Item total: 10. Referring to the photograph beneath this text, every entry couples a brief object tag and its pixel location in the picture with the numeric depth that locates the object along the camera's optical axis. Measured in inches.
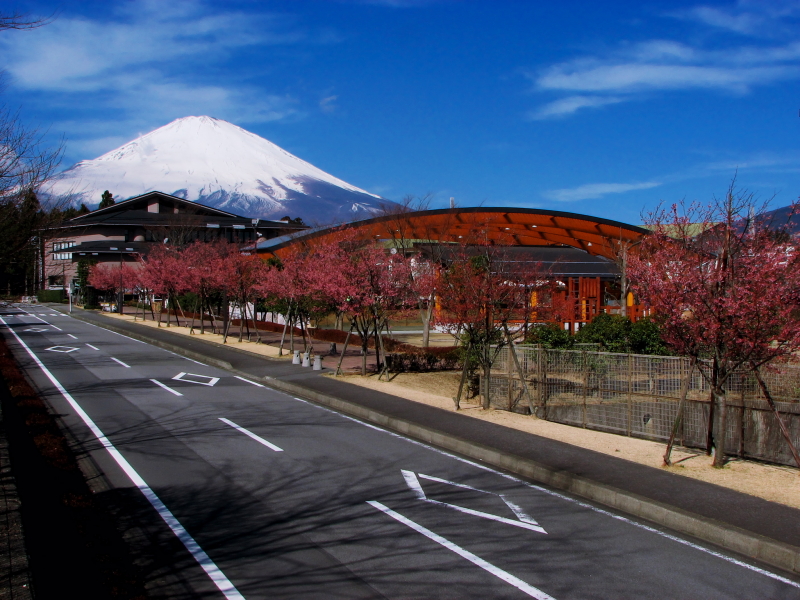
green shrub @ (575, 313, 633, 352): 770.8
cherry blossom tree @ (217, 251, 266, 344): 1195.1
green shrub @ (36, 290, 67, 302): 3346.5
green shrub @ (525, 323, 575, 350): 744.3
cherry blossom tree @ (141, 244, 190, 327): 1615.4
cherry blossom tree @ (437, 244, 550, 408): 551.5
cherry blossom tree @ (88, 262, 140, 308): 2315.3
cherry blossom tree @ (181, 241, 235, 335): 1364.4
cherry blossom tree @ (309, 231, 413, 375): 731.4
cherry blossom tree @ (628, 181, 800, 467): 330.0
